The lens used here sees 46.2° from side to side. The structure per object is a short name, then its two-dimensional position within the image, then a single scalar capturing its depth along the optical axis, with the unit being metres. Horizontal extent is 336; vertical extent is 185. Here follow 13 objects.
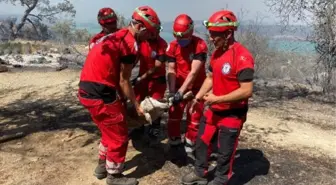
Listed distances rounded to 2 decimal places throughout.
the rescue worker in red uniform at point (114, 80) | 3.62
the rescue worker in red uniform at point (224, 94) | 3.41
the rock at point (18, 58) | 15.22
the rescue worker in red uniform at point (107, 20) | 4.86
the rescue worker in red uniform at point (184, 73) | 4.32
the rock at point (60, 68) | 11.27
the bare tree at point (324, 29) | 9.64
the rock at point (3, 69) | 10.73
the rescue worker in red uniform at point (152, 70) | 4.84
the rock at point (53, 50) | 20.81
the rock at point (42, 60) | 14.49
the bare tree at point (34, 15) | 27.86
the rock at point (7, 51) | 19.82
